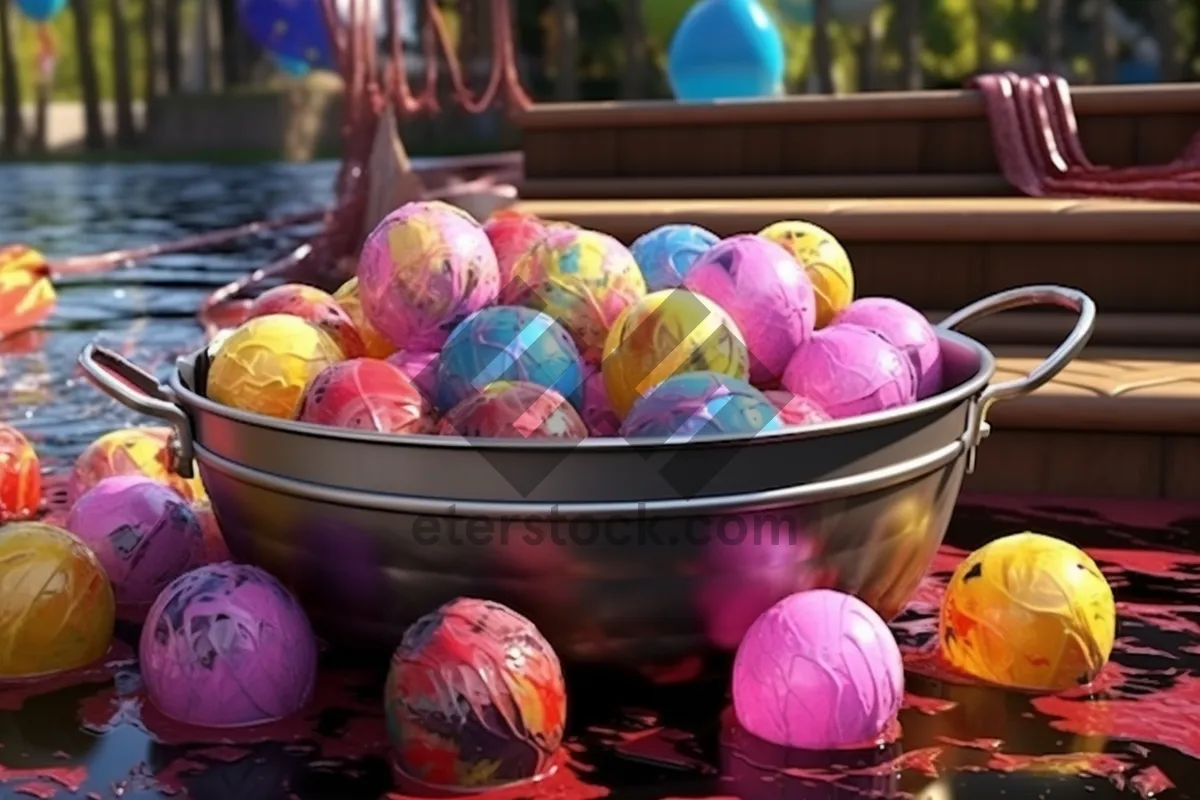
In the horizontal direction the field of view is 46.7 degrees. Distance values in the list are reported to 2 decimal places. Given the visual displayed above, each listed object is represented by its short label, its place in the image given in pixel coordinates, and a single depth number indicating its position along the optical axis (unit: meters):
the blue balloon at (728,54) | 8.15
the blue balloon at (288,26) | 16.05
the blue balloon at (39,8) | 21.78
